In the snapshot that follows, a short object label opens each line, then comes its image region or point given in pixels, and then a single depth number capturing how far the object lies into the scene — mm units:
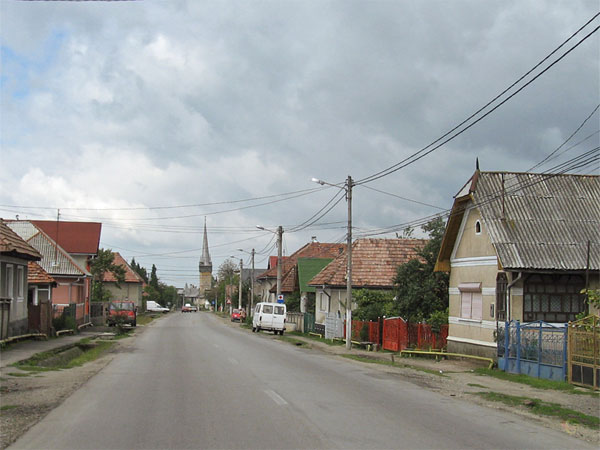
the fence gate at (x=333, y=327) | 35919
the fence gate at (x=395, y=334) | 27970
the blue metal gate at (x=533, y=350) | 17016
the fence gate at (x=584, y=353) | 15555
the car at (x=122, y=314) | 45312
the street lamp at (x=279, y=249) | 47488
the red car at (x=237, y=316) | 71450
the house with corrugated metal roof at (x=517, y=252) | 21078
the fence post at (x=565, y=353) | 16688
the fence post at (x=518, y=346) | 19062
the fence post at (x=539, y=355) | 17828
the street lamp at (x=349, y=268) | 29406
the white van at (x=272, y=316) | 43250
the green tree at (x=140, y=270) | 158525
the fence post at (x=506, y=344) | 19686
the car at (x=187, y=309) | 131000
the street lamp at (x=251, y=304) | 66444
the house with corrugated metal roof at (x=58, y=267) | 46031
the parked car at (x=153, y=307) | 113638
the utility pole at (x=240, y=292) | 76688
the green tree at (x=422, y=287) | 30344
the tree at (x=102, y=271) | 62906
